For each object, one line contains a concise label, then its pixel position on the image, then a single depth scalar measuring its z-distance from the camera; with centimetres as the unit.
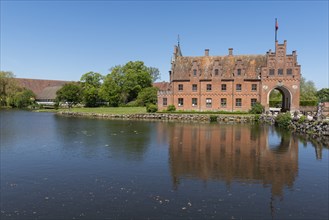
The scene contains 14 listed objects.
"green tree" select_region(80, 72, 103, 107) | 8125
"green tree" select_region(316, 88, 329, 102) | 8791
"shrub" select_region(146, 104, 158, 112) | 5328
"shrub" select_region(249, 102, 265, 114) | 4756
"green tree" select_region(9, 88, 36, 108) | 9115
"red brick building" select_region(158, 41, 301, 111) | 4853
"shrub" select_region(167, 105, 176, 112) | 5278
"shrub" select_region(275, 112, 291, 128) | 3534
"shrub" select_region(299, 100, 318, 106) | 5056
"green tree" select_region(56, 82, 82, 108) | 8412
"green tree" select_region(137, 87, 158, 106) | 6988
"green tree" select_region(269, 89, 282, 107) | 6173
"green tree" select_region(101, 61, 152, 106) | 7881
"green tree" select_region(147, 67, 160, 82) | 11038
